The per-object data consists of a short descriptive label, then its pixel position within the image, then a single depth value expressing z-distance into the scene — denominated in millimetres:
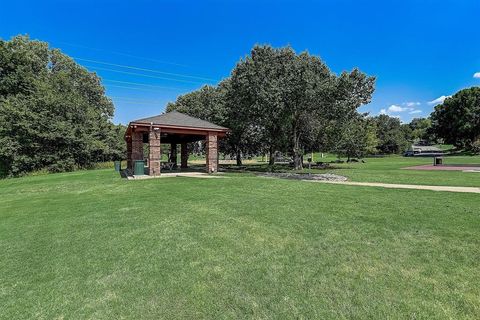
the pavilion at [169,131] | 16391
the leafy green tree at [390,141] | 62438
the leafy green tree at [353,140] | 27361
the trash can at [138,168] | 16359
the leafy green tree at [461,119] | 51969
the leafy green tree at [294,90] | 19547
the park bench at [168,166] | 21659
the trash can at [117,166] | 23175
